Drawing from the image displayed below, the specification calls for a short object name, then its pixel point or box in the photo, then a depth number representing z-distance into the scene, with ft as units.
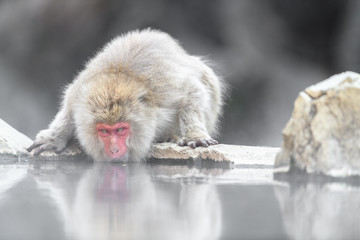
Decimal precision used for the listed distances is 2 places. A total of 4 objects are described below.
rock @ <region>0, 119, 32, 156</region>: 39.68
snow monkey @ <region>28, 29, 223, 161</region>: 37.65
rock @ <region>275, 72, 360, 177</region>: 26.20
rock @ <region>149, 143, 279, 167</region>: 36.04
